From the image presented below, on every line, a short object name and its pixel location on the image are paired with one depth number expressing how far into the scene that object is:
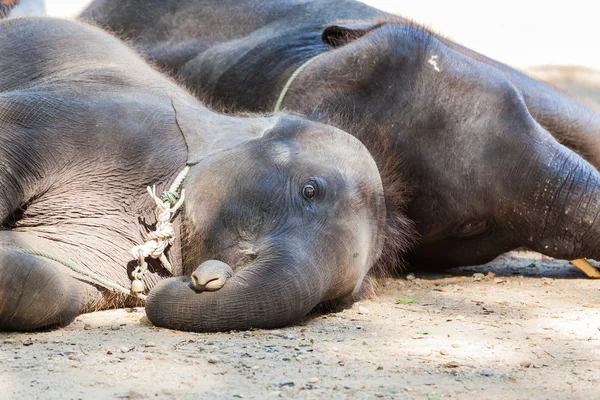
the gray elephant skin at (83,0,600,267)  9.48
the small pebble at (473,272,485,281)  9.93
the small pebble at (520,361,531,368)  5.99
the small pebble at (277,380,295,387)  5.30
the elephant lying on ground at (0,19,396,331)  6.57
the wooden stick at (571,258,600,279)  10.02
